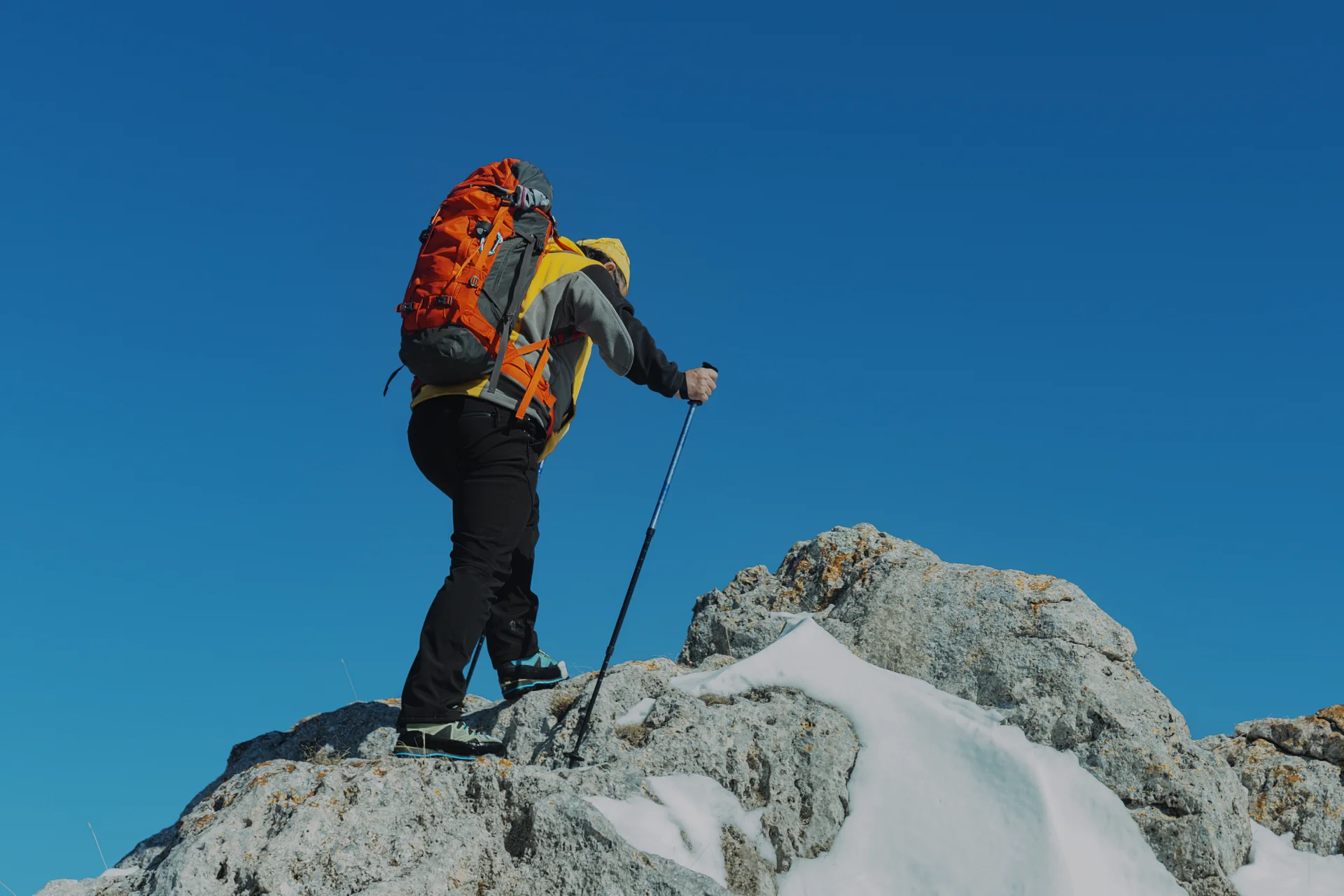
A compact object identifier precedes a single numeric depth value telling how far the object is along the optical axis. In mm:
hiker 5539
